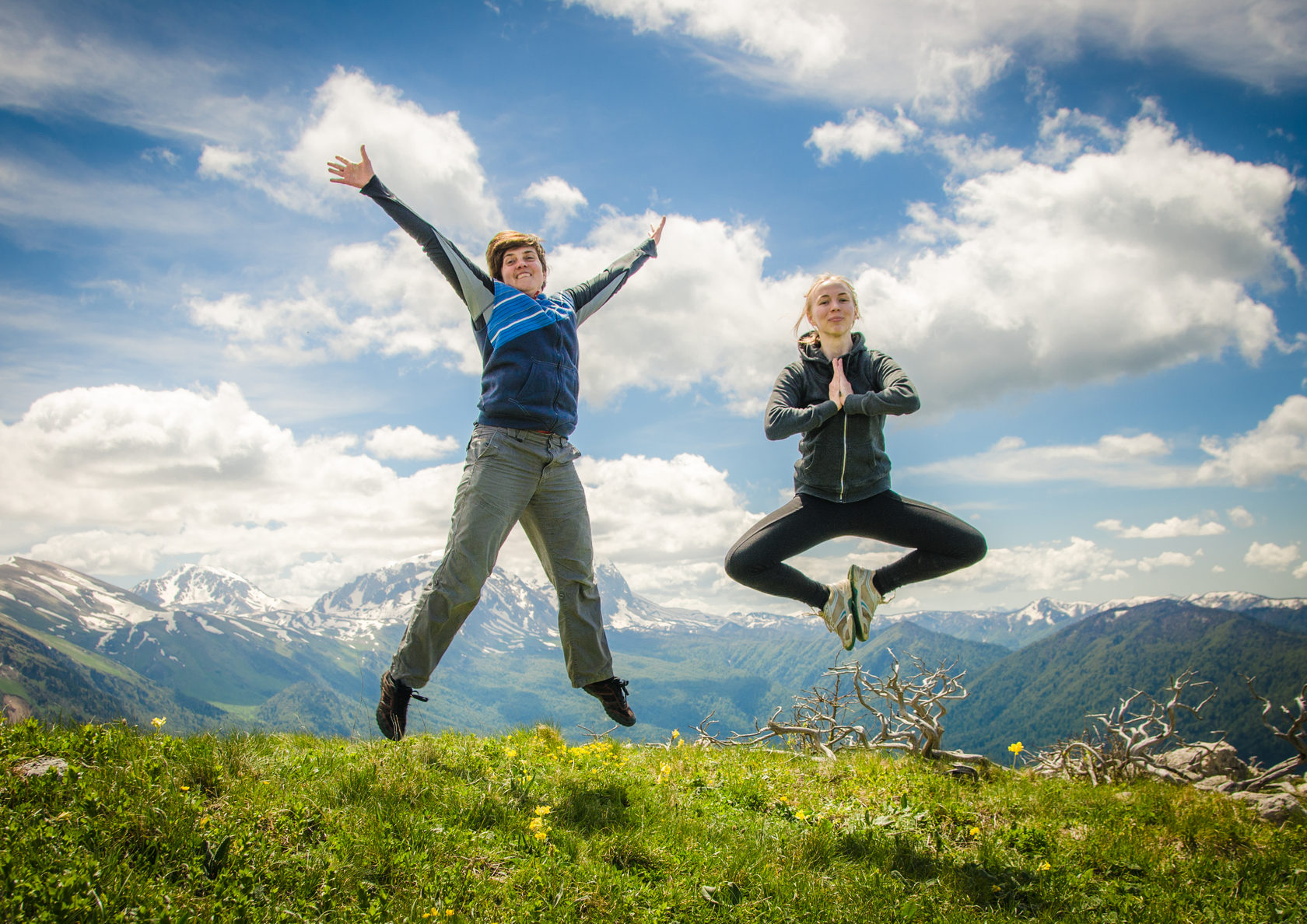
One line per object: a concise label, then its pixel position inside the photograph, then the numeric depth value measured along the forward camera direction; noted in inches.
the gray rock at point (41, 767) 145.0
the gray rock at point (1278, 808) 219.3
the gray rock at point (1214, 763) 333.1
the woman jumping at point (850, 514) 213.6
